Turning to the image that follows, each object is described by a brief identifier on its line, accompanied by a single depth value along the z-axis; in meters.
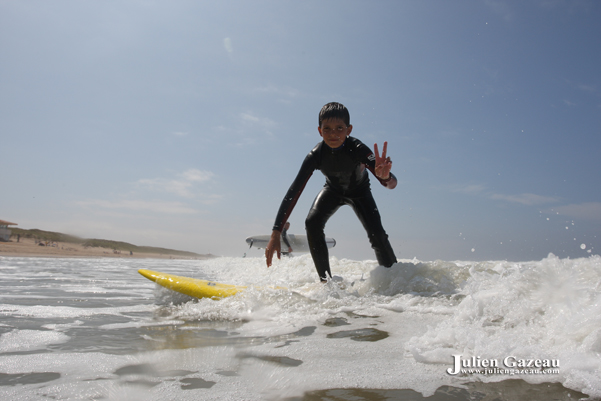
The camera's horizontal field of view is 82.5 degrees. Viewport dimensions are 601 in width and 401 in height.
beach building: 29.91
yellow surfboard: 3.17
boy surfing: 3.44
